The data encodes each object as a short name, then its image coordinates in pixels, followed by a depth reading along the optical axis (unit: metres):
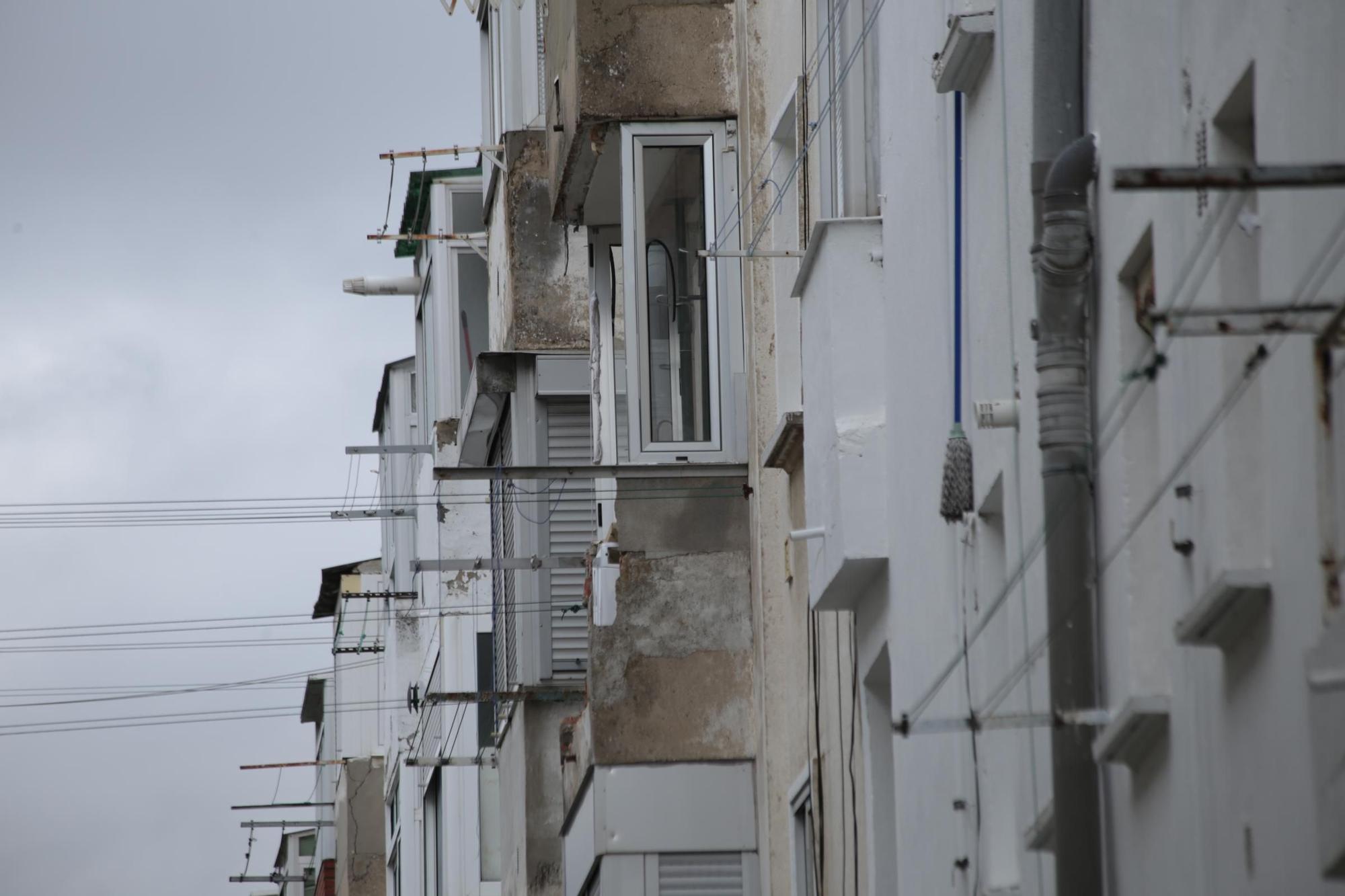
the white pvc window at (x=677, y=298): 30.81
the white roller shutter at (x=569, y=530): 40.50
